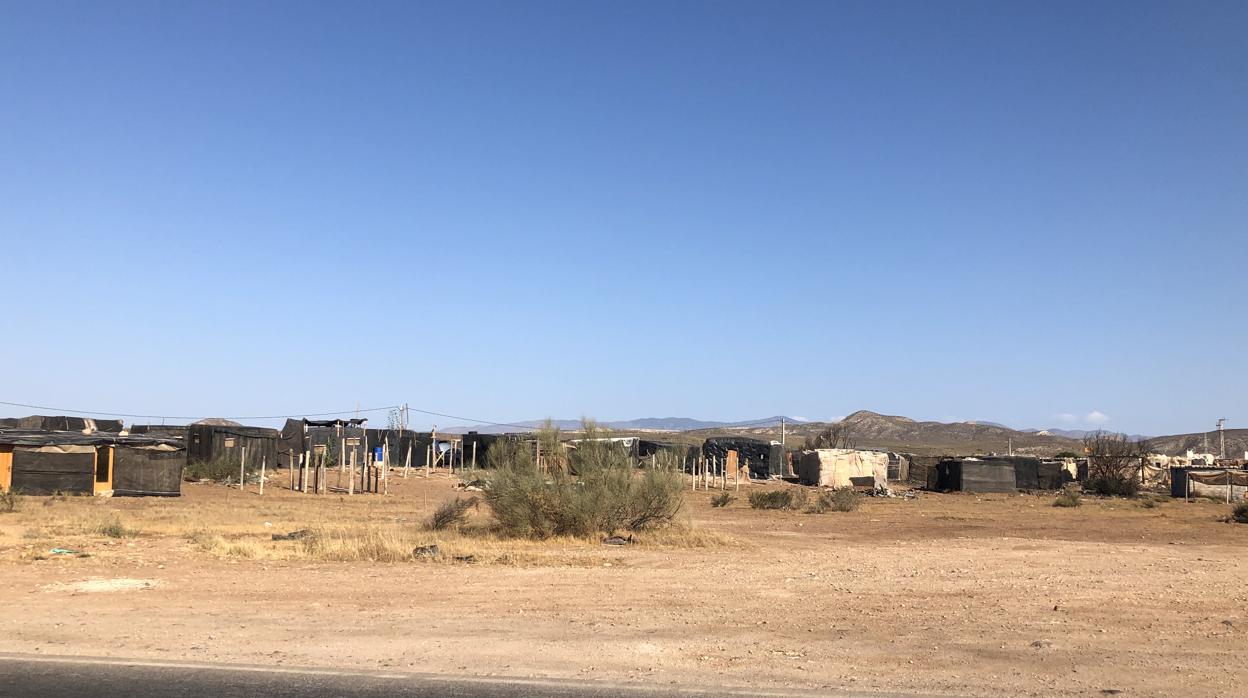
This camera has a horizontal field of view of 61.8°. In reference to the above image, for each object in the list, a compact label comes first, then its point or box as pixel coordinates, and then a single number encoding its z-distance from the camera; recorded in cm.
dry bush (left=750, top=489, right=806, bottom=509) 3452
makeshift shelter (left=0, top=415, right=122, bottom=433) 5425
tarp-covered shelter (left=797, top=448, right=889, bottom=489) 5381
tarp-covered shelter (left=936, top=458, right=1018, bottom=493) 5000
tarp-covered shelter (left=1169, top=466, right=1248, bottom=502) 4481
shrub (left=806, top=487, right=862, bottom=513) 3408
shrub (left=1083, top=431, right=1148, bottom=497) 4644
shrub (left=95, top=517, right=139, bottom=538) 2119
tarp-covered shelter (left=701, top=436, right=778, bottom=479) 6212
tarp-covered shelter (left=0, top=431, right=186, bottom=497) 3359
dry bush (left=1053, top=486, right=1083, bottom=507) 3909
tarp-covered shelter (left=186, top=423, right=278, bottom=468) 4878
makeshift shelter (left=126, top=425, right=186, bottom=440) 5244
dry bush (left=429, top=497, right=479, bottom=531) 2288
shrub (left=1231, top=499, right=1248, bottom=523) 3000
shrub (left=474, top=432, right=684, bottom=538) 2109
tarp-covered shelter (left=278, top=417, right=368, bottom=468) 5850
